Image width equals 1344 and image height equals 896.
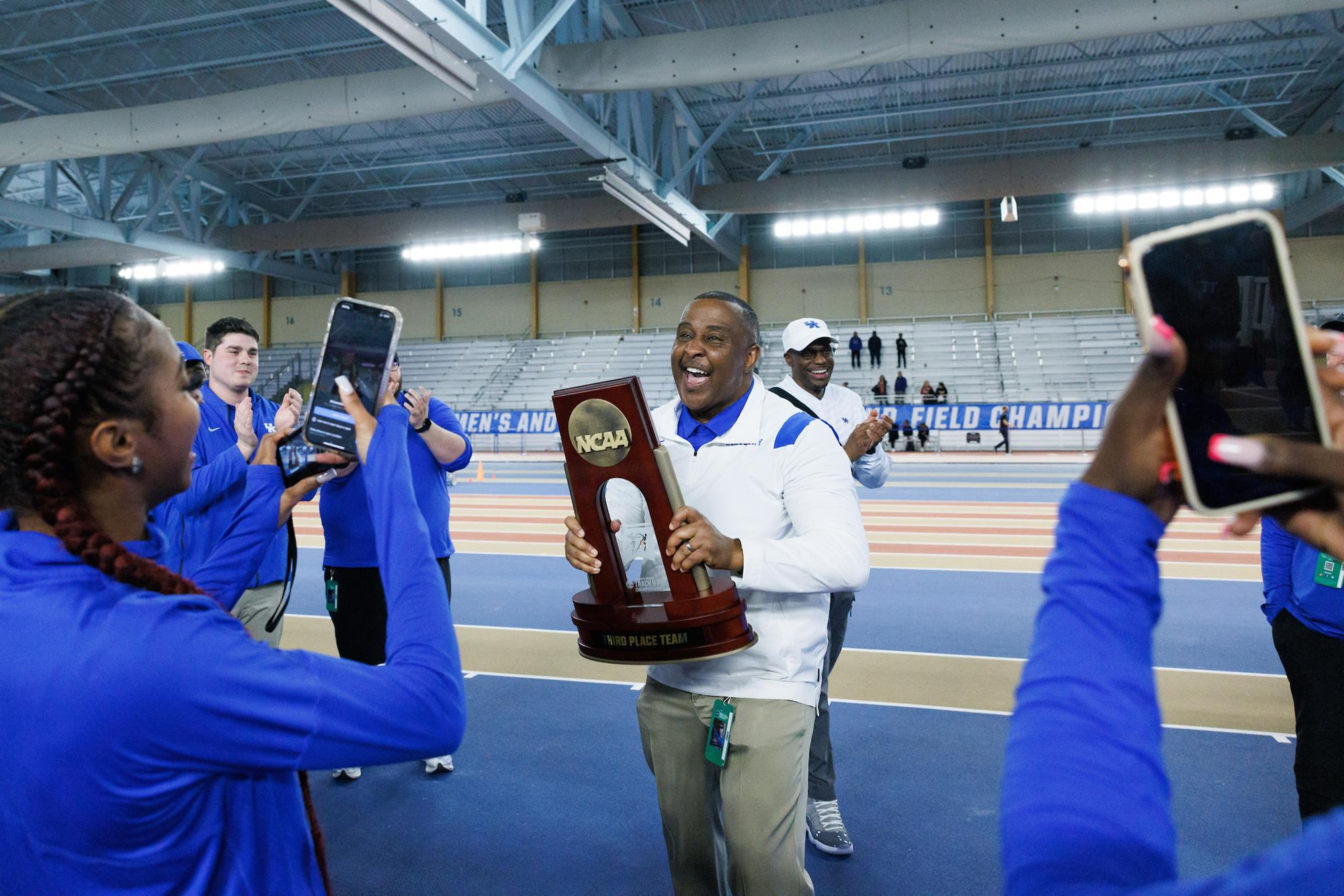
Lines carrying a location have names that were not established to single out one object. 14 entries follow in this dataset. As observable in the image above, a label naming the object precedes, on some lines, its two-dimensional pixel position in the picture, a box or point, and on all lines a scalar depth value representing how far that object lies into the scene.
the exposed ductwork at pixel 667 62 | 10.37
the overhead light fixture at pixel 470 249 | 29.67
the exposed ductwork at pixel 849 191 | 19.61
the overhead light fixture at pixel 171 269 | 31.36
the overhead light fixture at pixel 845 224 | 27.08
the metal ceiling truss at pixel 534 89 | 8.07
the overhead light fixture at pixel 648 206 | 15.82
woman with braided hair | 1.02
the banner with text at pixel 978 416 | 22.98
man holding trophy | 2.22
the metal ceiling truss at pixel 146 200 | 19.55
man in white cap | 3.56
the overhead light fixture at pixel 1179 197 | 25.25
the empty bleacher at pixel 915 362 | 26.78
